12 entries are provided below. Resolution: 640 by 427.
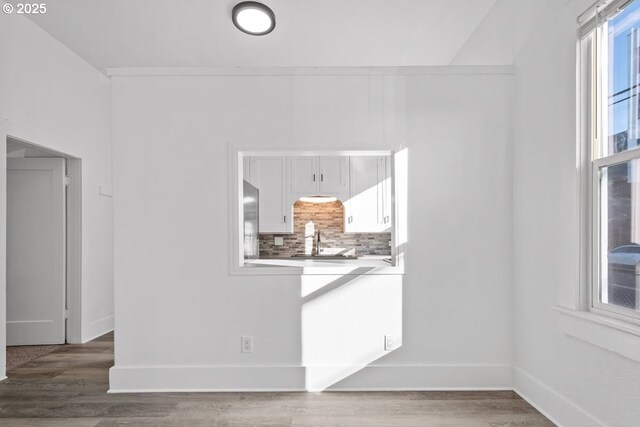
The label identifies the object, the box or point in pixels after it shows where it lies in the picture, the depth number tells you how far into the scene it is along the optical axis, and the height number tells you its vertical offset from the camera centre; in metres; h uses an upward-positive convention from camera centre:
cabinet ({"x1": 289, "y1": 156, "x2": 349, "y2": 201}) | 5.94 +0.51
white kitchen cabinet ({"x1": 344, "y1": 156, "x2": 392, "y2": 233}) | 5.95 +0.24
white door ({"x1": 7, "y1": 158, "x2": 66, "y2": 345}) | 4.40 -0.34
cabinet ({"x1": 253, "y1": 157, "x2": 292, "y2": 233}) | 5.96 +0.28
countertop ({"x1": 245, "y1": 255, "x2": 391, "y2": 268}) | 3.18 -0.38
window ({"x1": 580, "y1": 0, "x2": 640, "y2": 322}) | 2.02 +0.31
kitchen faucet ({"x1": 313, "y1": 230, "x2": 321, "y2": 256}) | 6.31 -0.39
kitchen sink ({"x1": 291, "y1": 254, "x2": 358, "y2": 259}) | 6.00 -0.60
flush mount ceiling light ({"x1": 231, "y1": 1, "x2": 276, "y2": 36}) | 3.68 +1.68
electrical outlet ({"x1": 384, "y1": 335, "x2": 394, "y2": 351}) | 3.08 -0.91
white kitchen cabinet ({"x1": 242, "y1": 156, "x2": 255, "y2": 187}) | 5.95 +0.60
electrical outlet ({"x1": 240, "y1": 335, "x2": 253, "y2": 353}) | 3.06 -0.91
